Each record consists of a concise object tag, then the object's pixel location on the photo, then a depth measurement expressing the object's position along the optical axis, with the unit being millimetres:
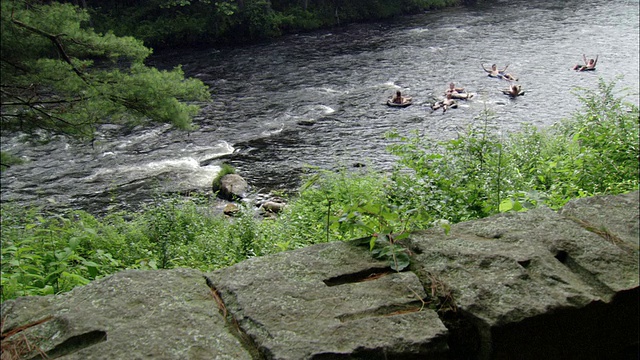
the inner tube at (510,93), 16844
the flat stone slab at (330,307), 1770
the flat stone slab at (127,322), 1787
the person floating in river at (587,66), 17859
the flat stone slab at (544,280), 1884
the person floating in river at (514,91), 16797
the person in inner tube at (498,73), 18291
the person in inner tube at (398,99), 16719
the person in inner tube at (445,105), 16041
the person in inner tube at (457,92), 16750
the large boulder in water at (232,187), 11398
